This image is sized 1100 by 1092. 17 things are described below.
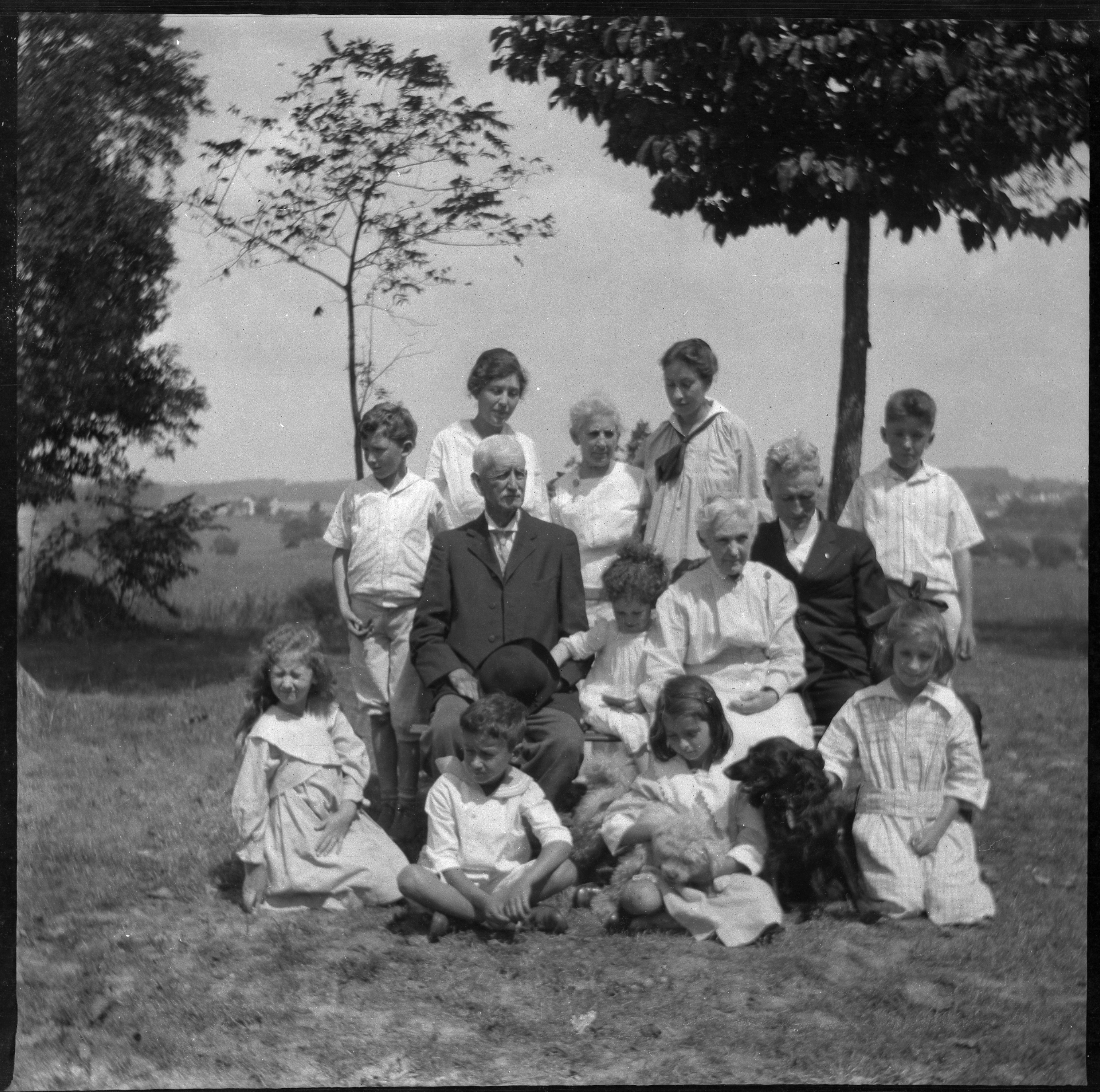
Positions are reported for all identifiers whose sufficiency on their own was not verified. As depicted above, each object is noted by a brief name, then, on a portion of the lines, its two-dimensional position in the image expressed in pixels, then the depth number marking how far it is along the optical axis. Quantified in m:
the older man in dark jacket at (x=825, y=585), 5.01
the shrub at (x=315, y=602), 7.04
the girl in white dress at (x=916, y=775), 4.57
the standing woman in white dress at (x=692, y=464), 5.28
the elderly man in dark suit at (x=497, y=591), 4.99
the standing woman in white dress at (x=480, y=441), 5.35
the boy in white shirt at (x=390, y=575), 5.42
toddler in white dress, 5.06
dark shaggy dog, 4.55
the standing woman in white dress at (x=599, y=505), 5.39
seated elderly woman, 4.88
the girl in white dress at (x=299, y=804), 4.75
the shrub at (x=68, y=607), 6.57
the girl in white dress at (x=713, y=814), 4.45
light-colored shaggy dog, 4.46
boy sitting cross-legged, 4.45
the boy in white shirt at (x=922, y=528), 5.15
